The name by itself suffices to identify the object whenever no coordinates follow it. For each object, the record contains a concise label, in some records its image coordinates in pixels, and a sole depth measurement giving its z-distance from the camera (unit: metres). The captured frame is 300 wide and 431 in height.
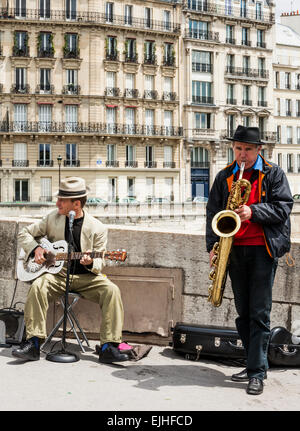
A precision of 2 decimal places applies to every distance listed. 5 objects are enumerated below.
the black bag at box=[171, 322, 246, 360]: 5.08
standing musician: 4.20
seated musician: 4.98
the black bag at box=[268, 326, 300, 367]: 4.87
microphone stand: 4.91
